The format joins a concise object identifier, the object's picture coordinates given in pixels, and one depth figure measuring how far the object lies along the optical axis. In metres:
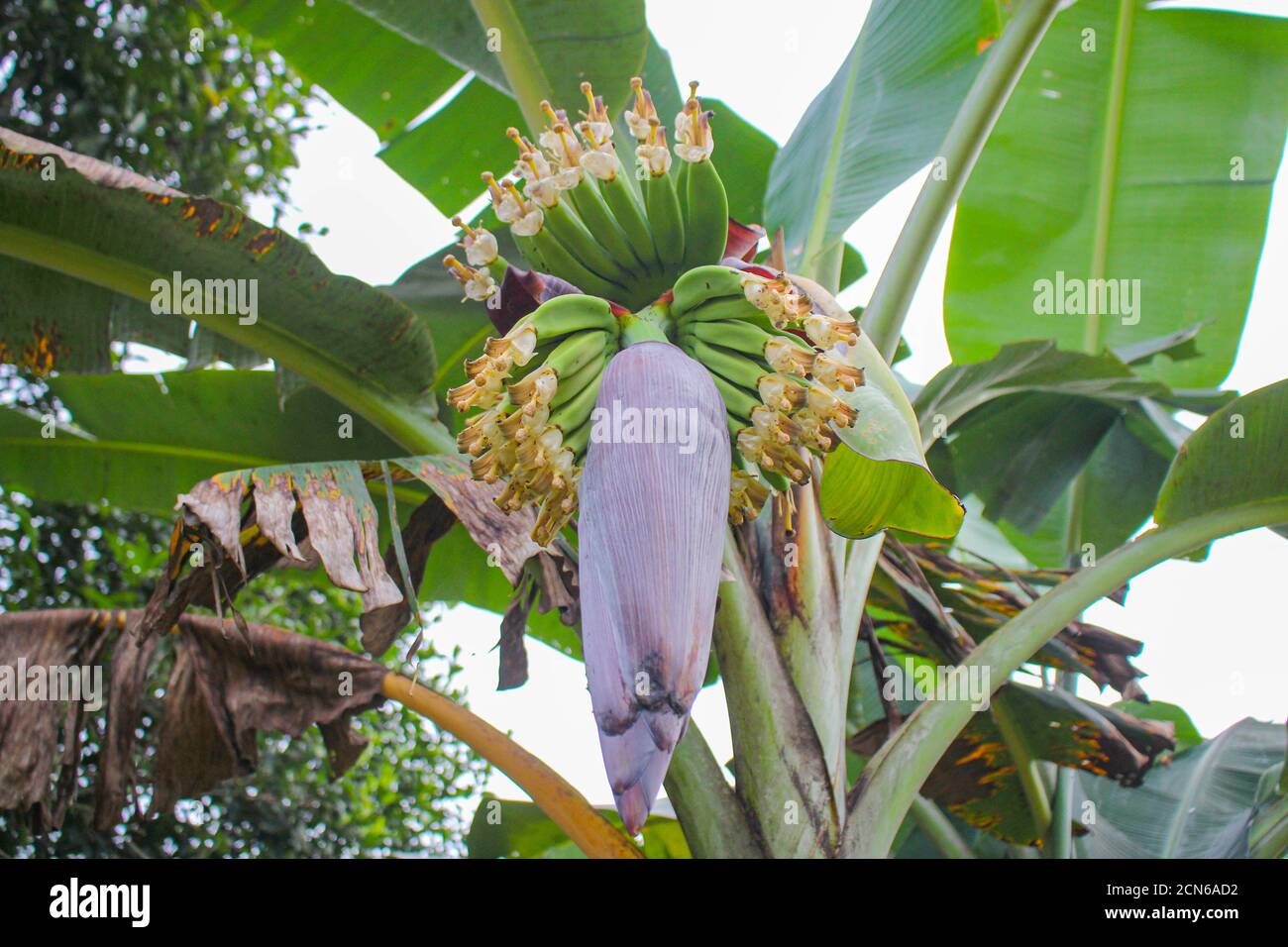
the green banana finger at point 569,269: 1.18
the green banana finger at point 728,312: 1.07
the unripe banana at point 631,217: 1.15
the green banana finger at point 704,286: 1.05
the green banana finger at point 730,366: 1.04
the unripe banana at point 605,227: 1.14
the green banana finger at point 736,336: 1.04
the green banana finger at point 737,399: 1.03
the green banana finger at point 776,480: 1.22
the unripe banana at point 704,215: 1.15
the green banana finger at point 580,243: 1.16
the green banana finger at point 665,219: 1.12
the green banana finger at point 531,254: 1.20
